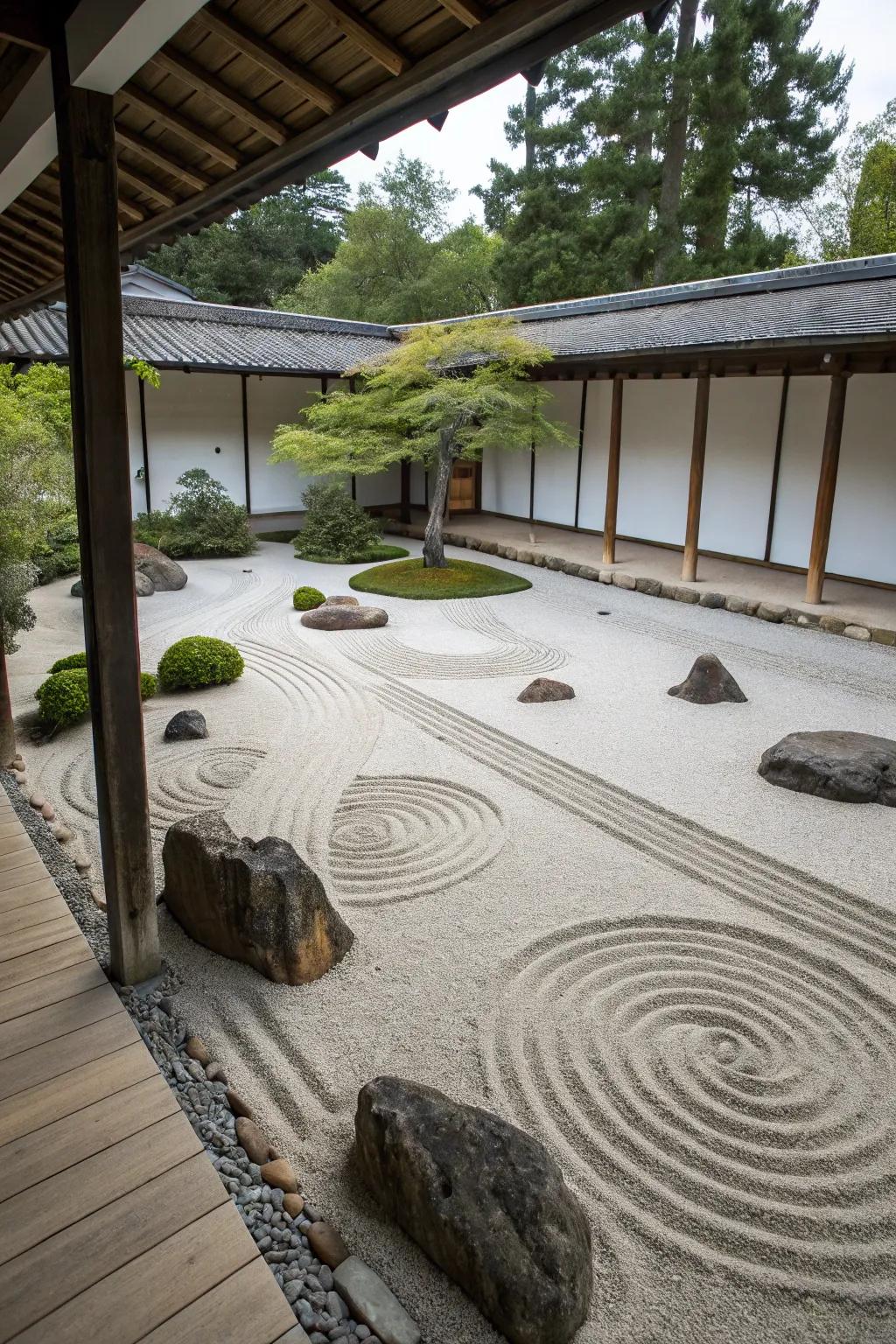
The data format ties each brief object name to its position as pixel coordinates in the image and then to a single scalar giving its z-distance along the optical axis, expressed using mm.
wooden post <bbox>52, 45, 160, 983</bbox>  2584
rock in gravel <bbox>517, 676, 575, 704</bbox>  7652
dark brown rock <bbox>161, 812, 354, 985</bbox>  3799
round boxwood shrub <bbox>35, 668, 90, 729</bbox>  6543
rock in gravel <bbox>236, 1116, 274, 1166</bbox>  2770
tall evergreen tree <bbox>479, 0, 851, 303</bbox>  23422
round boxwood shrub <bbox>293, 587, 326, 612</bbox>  10828
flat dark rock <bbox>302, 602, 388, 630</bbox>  10094
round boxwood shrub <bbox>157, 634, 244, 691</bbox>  7660
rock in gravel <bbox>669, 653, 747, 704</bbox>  7598
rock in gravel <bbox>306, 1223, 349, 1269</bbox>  2443
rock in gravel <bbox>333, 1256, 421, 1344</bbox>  2232
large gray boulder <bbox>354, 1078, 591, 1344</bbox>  2293
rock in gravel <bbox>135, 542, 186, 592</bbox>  11773
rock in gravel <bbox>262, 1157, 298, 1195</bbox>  2668
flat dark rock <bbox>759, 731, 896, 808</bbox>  5754
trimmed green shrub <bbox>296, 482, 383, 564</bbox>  14391
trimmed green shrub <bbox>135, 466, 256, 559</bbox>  14047
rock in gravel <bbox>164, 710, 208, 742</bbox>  6633
